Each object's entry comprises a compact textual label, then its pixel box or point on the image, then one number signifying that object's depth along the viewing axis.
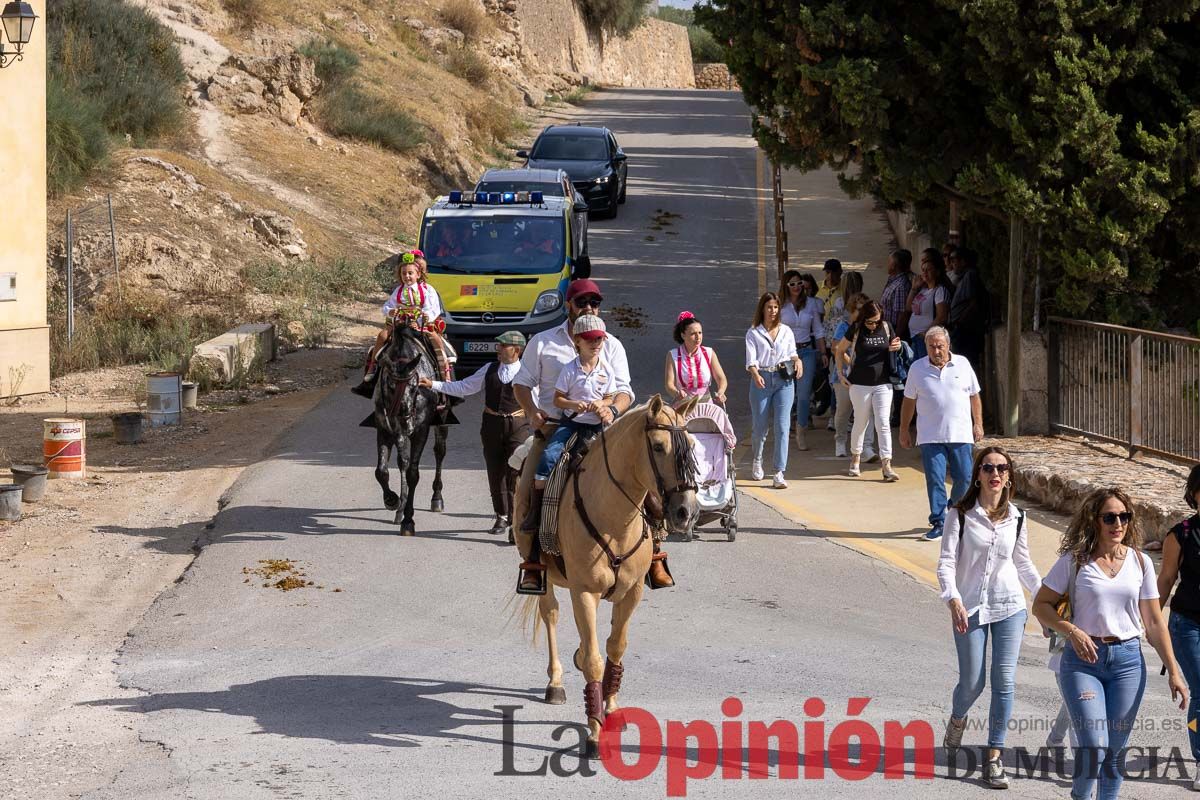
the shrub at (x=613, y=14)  66.94
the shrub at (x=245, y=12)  40.94
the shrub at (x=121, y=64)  30.78
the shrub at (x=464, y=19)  53.38
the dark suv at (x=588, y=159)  32.59
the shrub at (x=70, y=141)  26.81
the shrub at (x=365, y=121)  36.28
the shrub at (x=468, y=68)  49.09
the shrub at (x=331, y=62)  37.91
